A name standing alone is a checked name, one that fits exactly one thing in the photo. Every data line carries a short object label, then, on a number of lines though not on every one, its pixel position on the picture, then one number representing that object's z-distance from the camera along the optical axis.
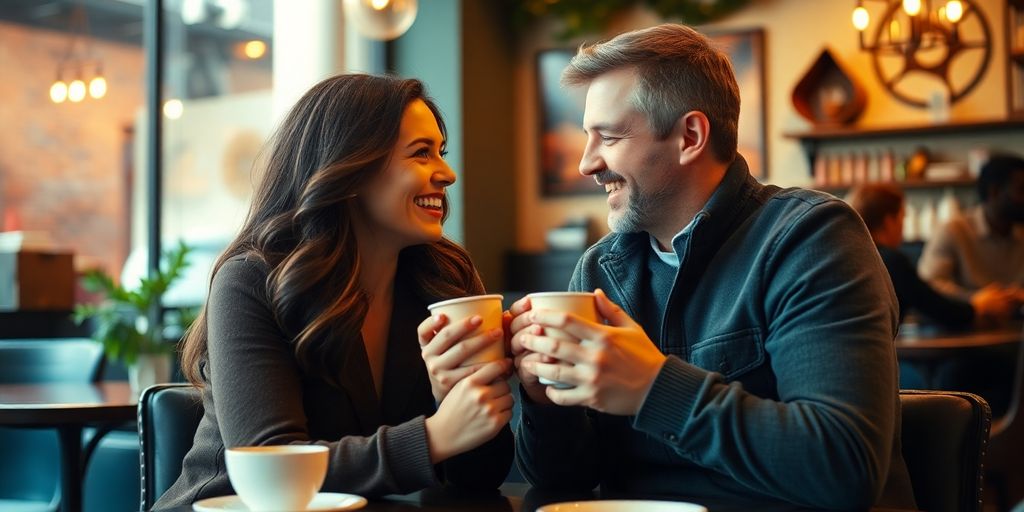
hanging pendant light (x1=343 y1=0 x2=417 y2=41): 4.30
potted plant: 3.33
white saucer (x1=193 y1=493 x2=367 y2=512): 1.22
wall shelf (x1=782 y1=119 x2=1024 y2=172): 6.34
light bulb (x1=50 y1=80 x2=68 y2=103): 5.27
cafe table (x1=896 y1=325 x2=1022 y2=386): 3.78
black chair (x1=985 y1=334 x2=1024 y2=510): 3.65
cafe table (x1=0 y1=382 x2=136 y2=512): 2.57
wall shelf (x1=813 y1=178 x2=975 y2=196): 6.32
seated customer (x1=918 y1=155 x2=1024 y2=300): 5.68
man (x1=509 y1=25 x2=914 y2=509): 1.33
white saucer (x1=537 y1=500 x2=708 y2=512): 1.12
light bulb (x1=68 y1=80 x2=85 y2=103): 5.37
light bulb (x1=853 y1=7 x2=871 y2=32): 5.05
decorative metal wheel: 6.43
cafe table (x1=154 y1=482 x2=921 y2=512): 1.31
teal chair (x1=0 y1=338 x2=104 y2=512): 3.17
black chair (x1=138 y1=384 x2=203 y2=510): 1.82
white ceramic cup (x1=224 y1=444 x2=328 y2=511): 1.15
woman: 1.45
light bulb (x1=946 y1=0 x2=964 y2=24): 5.02
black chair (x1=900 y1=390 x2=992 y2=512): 1.50
